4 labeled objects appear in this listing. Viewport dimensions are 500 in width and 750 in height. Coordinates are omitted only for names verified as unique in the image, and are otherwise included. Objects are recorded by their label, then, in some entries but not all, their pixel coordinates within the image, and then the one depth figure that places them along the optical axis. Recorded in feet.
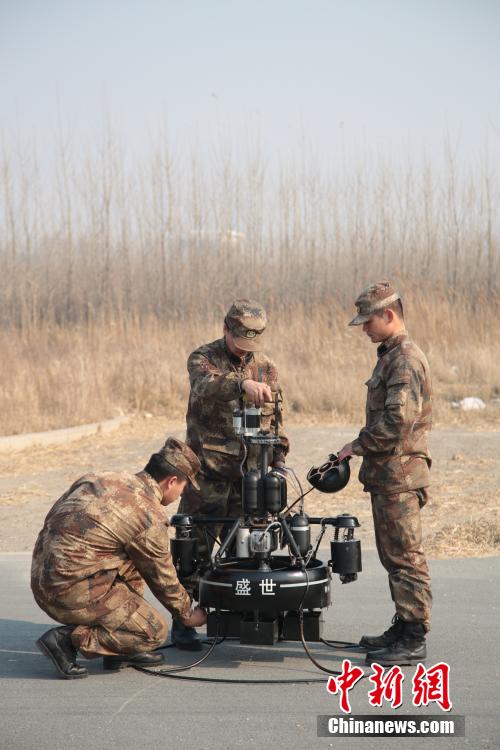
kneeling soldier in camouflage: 38.19
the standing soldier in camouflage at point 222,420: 42.50
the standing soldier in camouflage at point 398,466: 38.40
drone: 37.86
